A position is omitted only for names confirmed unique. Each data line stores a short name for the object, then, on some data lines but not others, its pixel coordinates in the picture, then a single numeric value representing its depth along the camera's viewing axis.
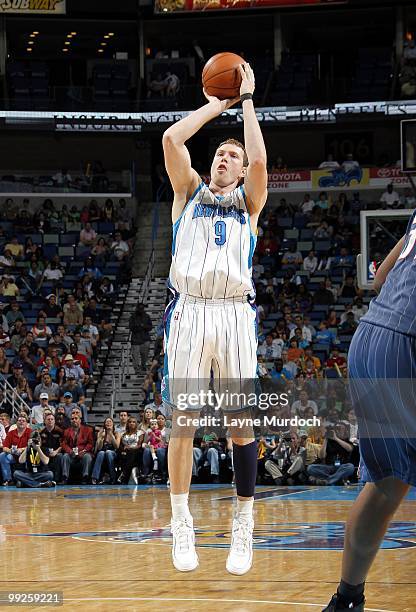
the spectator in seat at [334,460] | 14.79
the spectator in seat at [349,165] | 25.19
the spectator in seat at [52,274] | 23.06
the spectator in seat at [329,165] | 25.42
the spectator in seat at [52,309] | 21.38
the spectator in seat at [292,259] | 23.41
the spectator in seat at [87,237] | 24.66
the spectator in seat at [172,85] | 26.41
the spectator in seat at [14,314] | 21.02
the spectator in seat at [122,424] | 16.05
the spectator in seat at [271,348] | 19.00
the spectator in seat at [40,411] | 16.48
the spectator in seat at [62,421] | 16.09
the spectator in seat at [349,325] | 20.20
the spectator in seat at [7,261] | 23.14
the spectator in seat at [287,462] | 14.97
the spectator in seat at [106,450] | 15.83
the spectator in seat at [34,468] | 15.80
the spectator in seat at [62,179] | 26.70
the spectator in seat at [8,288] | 22.16
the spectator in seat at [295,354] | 18.52
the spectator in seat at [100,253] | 24.05
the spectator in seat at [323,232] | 23.97
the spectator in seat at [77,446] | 15.95
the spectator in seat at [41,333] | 20.25
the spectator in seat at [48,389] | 17.67
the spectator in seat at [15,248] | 23.66
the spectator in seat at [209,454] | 15.71
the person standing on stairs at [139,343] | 20.36
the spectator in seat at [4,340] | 19.96
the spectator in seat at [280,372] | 17.59
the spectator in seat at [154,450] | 15.66
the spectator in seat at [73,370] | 18.63
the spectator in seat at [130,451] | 15.69
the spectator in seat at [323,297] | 21.67
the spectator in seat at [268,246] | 23.78
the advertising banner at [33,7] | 26.20
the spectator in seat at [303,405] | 15.15
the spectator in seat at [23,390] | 18.12
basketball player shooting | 5.54
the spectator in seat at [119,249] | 24.33
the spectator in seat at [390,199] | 24.44
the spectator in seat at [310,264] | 23.19
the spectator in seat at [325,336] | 19.84
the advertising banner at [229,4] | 25.12
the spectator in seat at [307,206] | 25.00
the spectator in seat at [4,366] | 18.94
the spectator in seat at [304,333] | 19.50
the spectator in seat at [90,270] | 23.37
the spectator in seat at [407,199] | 24.65
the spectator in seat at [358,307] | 20.59
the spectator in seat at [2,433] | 15.98
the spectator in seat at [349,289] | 21.84
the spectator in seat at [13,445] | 15.88
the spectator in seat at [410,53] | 26.00
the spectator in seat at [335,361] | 17.95
